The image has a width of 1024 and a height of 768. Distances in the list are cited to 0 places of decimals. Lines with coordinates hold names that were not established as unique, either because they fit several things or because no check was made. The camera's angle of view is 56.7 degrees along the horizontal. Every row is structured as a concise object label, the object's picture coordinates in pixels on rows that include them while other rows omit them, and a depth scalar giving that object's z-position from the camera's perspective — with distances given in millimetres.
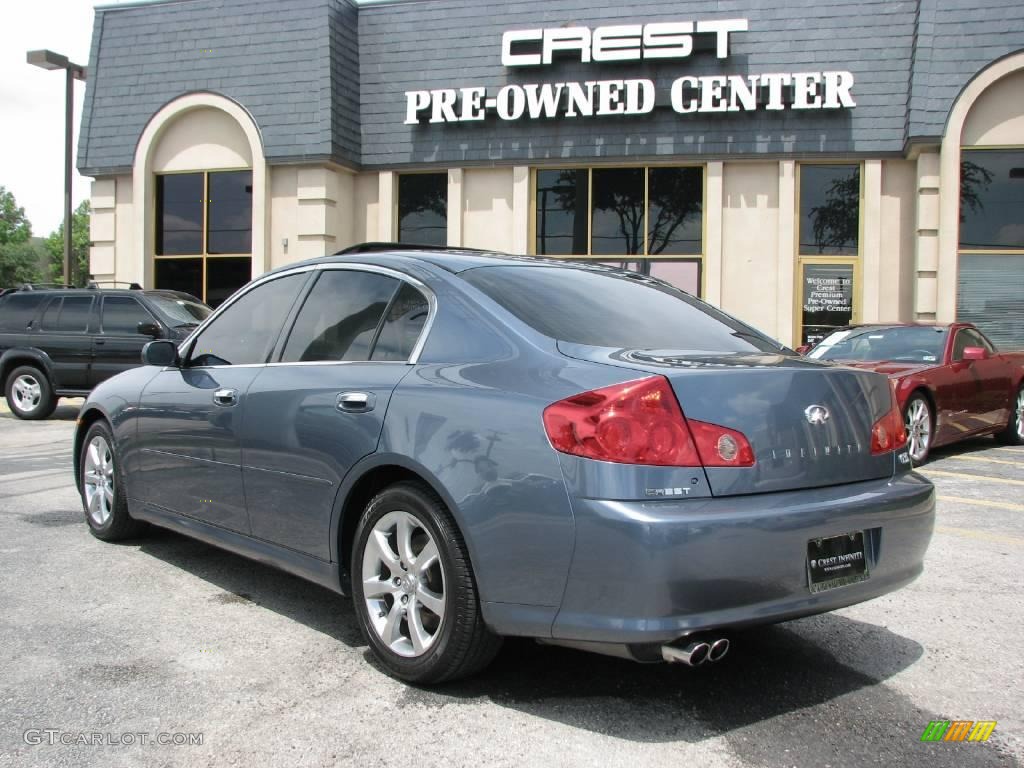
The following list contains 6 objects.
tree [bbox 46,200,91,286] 87188
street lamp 19656
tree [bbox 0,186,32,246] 82969
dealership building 16297
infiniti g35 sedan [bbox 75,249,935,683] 2889
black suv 13078
